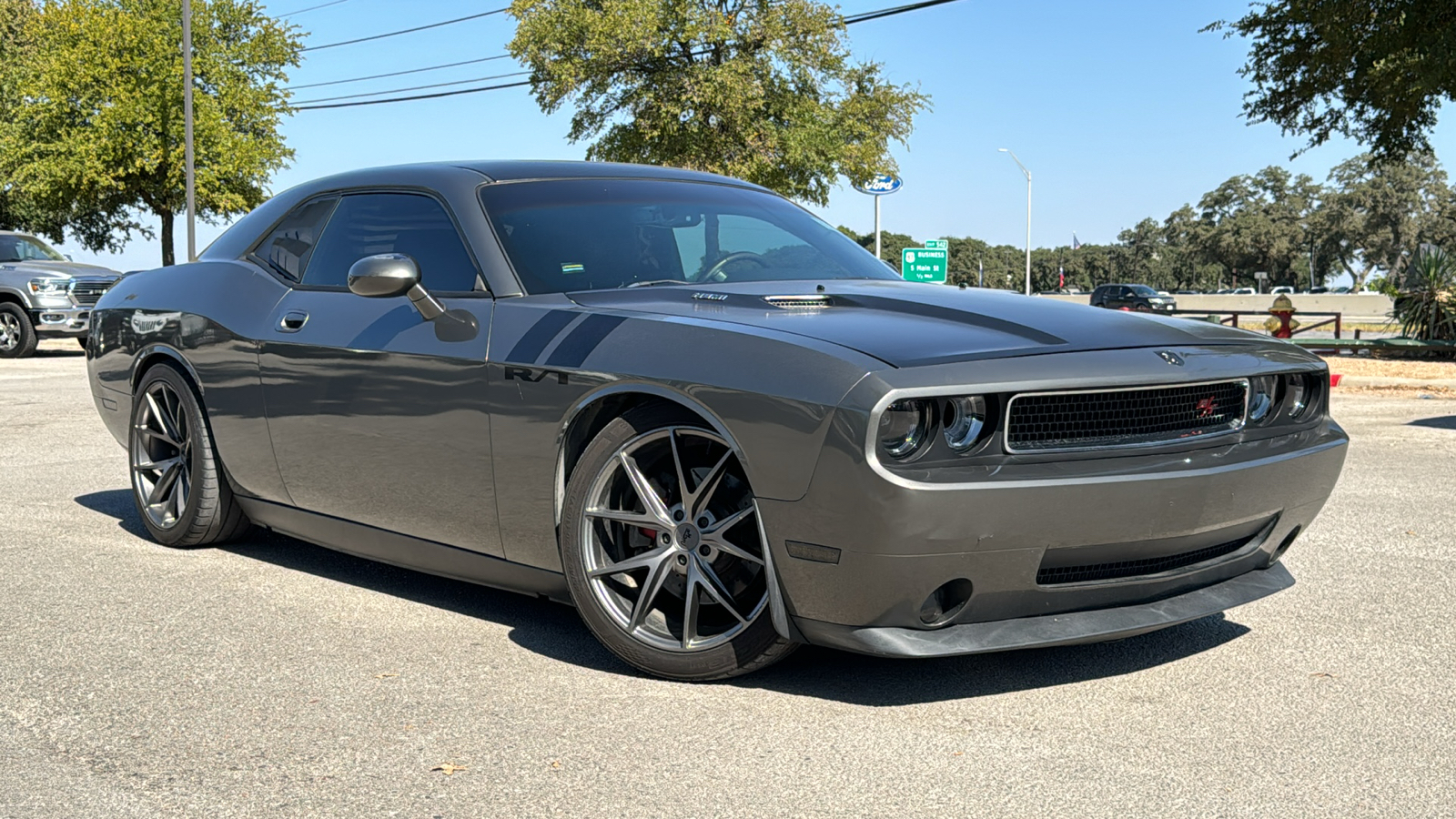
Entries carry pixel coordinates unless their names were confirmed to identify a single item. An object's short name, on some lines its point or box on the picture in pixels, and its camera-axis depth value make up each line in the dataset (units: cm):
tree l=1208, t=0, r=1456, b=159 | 2086
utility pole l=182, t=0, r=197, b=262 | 2712
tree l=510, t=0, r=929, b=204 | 3200
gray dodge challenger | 322
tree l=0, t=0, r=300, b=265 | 3322
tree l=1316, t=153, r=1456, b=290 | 8775
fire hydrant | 2398
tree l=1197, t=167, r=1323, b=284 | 9638
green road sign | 1964
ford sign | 2423
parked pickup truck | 1944
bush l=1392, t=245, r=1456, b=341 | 2172
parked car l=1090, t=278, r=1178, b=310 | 5250
